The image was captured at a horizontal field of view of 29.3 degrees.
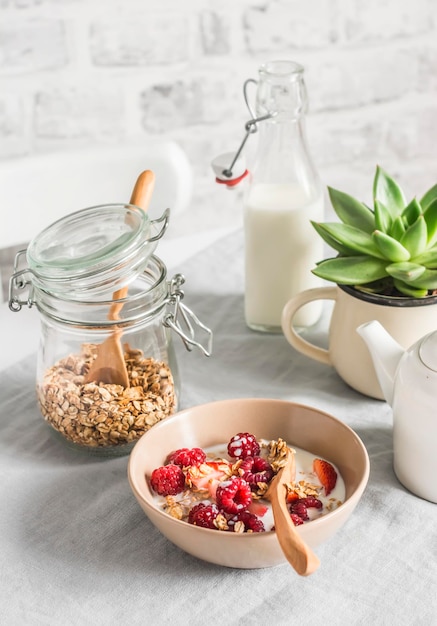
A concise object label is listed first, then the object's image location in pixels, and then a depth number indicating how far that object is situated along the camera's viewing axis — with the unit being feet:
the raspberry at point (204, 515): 2.05
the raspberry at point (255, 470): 2.22
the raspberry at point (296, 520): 2.05
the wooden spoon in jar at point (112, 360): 2.51
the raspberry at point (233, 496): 2.09
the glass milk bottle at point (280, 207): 3.02
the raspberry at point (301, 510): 2.09
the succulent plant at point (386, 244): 2.62
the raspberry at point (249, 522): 2.04
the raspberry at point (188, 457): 2.30
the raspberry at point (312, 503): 2.14
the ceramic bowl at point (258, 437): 1.98
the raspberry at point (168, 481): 2.20
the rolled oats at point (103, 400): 2.48
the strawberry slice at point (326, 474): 2.24
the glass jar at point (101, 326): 2.39
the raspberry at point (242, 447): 2.35
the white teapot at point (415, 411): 2.23
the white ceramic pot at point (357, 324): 2.68
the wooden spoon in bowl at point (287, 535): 1.81
